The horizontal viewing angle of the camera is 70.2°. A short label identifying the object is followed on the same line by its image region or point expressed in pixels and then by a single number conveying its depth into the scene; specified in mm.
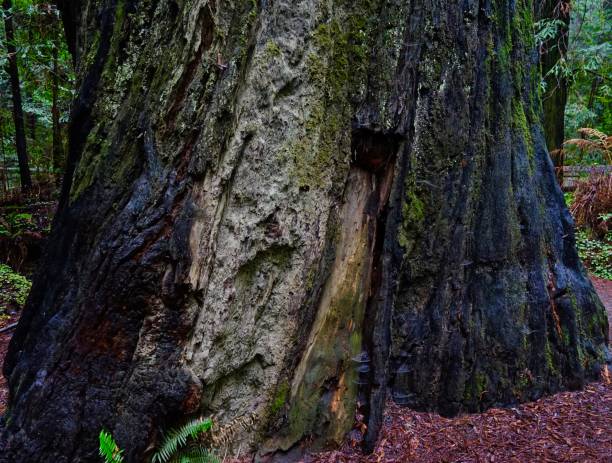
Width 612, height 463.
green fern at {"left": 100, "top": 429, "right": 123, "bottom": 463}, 2305
